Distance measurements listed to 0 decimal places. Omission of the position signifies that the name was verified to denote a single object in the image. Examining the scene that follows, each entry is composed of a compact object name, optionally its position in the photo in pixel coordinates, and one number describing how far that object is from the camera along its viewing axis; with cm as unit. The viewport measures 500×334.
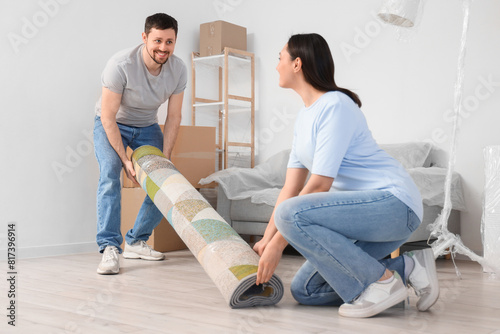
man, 268
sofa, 303
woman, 162
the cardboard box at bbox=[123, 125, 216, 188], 347
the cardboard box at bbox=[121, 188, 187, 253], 335
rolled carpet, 177
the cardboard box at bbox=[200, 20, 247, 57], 412
